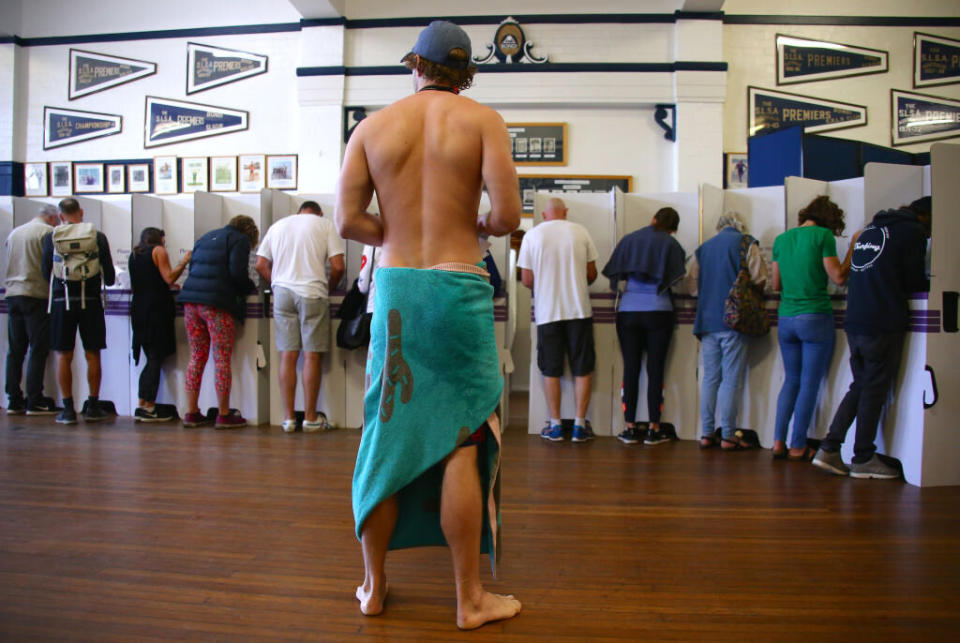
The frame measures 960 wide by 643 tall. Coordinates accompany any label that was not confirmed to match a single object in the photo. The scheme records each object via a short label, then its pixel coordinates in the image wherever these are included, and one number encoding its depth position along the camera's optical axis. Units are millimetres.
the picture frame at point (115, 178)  8070
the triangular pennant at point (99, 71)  8055
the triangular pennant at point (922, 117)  7500
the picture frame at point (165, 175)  7984
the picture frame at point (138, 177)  8047
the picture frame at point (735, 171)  7273
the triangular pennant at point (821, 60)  7430
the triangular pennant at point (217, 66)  7852
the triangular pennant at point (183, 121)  7898
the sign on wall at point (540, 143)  7453
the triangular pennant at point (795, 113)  7363
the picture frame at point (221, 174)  7887
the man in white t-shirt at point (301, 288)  4547
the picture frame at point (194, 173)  7930
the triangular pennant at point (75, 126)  8102
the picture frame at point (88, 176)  8109
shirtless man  1810
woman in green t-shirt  3881
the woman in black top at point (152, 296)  4832
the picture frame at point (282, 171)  7715
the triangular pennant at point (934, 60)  7512
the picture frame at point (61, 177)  8164
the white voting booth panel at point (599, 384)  4754
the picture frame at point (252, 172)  7785
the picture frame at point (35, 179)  8227
